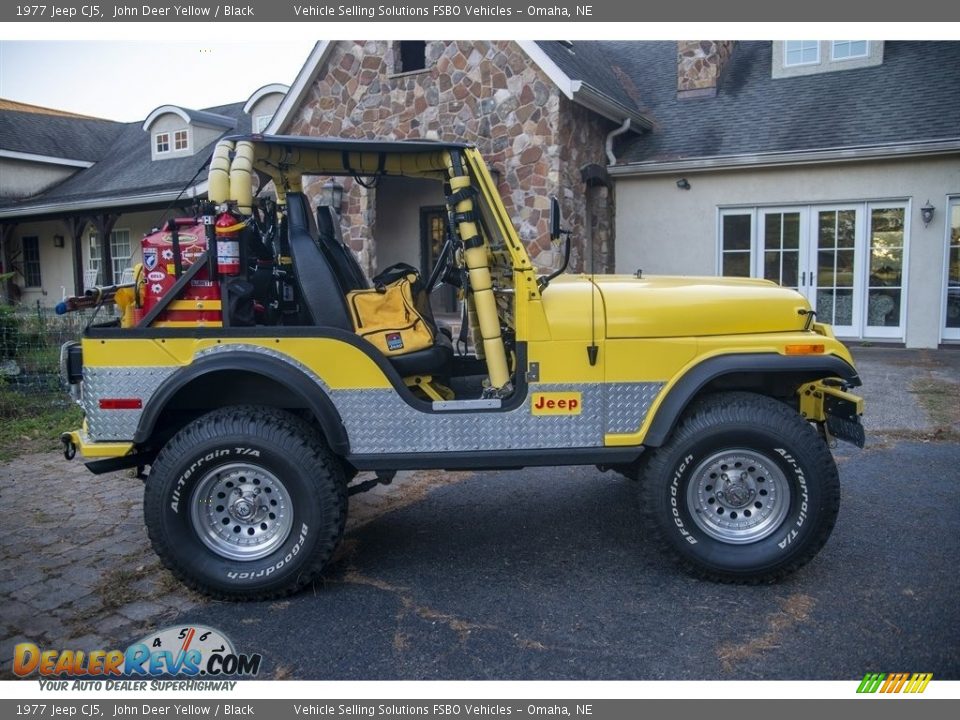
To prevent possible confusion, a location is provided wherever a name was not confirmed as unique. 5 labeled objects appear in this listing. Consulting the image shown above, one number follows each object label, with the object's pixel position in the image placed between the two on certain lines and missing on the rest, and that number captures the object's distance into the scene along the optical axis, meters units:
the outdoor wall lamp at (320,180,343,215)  13.39
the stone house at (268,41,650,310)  11.77
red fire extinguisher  3.81
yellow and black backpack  4.04
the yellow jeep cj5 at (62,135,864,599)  3.76
